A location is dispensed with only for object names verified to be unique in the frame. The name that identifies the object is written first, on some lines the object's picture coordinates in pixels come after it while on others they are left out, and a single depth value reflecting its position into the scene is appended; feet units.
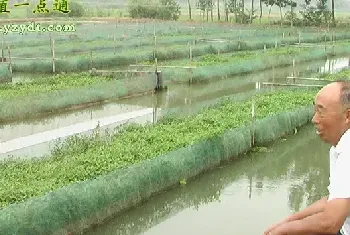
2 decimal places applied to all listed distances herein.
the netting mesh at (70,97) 48.08
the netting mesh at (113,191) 21.72
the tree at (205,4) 178.50
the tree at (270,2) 169.97
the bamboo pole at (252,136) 37.34
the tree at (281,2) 168.57
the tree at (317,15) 165.91
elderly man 8.31
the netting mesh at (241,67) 70.18
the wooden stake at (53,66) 75.67
